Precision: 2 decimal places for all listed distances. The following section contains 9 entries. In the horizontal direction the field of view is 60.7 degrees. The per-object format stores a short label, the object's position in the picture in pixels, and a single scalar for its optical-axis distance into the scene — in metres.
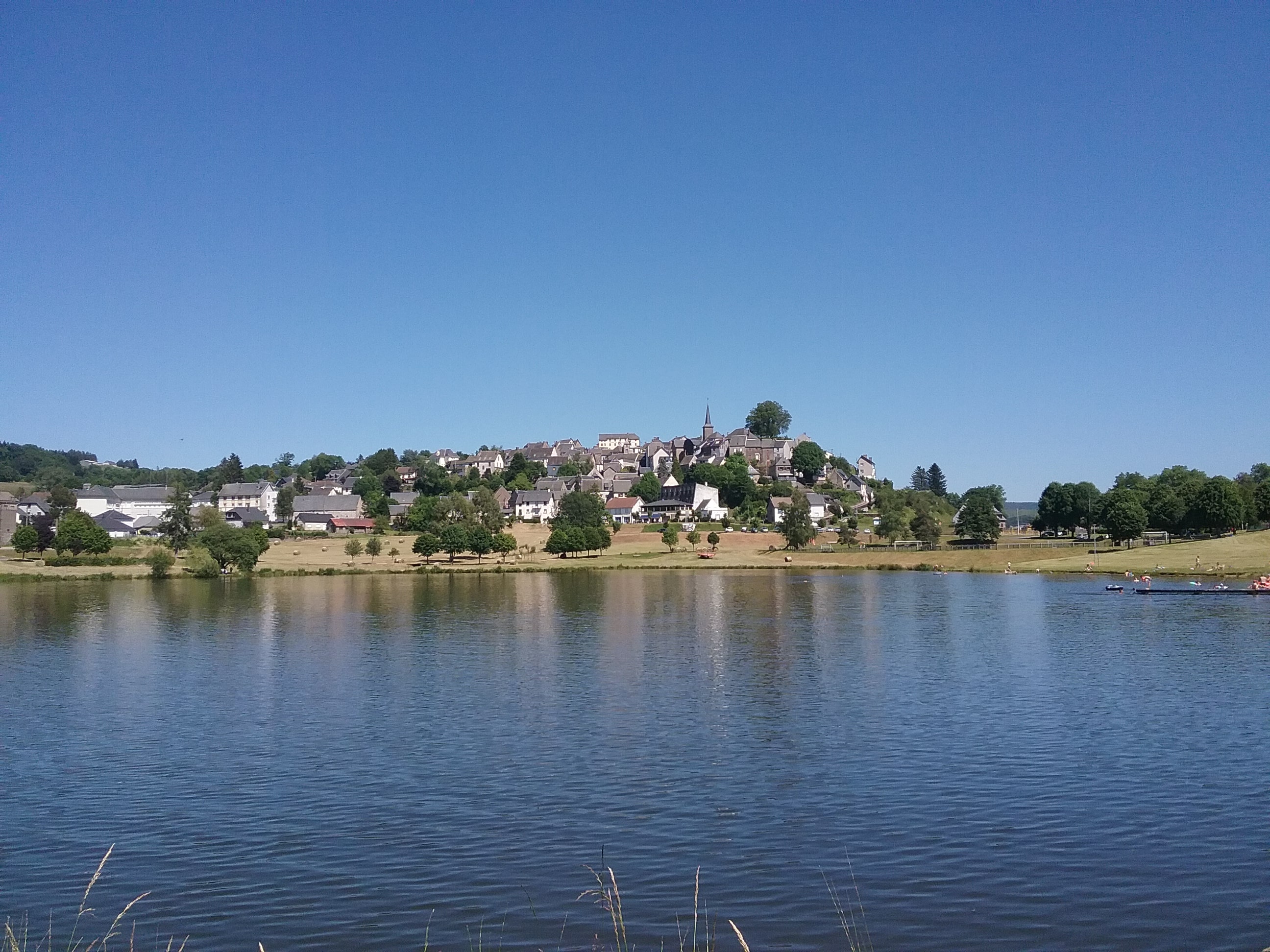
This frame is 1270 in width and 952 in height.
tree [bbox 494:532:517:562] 118.28
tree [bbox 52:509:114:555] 105.81
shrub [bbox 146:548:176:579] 95.81
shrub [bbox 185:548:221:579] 98.25
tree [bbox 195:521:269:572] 101.31
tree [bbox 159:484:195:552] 111.62
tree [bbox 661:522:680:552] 127.12
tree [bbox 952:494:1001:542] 130.62
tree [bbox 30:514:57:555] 111.06
